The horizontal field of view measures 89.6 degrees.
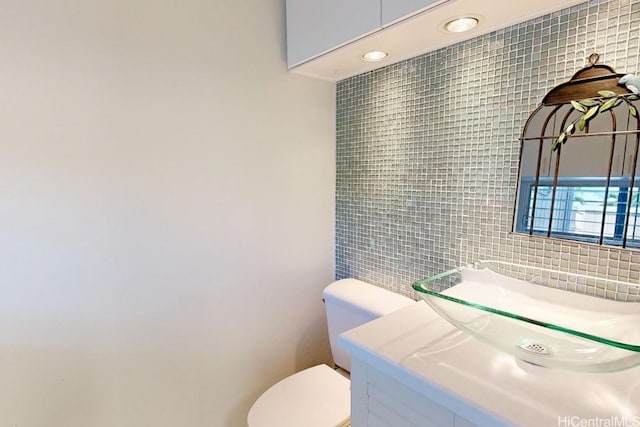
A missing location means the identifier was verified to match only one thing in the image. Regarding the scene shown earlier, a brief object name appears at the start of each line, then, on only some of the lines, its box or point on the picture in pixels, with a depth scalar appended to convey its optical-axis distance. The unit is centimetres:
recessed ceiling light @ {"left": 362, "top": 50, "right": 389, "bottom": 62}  128
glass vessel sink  67
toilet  119
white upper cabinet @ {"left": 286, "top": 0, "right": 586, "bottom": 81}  96
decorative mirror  86
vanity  57
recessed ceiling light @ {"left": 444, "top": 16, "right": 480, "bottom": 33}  102
